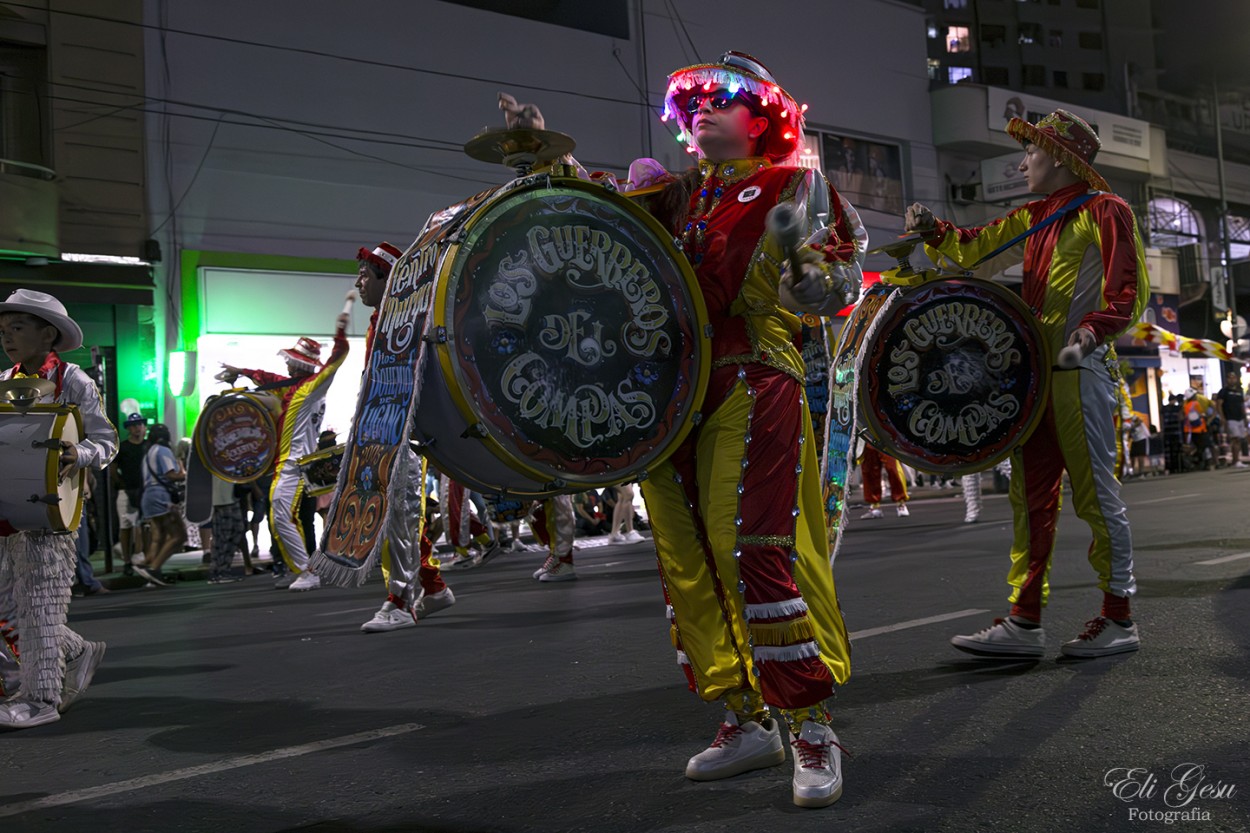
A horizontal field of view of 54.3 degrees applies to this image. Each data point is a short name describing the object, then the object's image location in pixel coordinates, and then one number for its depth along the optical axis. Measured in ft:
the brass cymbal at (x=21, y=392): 16.33
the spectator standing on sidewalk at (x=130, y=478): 45.70
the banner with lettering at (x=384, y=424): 10.44
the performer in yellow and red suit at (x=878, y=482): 52.65
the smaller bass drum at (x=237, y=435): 40.86
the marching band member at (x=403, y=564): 22.91
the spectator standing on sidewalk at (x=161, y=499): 44.96
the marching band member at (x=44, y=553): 17.04
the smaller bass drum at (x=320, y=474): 36.50
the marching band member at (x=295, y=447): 36.32
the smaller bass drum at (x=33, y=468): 16.07
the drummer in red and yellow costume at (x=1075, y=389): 16.60
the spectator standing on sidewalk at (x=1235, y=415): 90.38
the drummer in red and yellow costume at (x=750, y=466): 11.23
